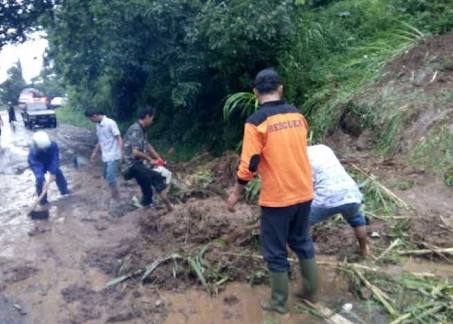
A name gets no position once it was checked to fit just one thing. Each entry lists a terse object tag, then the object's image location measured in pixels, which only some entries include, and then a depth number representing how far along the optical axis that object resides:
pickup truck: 27.06
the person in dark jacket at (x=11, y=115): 29.73
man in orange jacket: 3.97
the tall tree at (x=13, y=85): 50.44
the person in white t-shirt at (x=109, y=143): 8.51
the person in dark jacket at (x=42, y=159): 8.71
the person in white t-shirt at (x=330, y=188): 4.58
